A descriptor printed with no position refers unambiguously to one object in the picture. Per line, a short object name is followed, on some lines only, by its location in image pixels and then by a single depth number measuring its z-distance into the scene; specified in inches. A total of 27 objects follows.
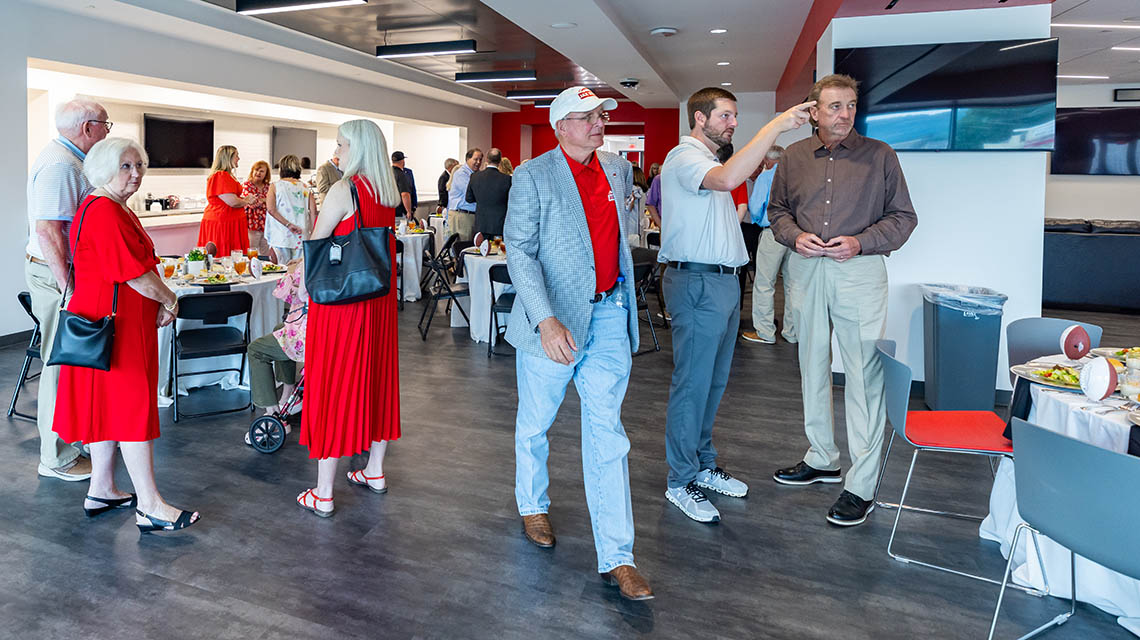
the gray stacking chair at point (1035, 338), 131.8
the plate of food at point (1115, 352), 110.1
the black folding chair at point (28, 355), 176.9
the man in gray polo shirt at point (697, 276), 125.0
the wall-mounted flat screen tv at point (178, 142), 409.4
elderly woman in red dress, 114.0
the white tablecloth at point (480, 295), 272.4
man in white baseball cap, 101.2
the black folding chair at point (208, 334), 176.1
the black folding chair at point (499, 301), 246.8
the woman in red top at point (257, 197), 311.3
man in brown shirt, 129.8
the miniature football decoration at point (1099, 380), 94.3
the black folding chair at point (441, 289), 281.1
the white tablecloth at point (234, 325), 196.2
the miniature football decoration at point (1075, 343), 113.6
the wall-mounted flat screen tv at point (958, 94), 190.1
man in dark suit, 321.1
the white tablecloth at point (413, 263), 348.5
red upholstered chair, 111.1
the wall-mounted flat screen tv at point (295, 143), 518.0
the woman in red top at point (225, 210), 290.5
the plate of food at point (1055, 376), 102.8
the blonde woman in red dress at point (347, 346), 125.0
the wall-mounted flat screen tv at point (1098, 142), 472.4
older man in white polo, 131.4
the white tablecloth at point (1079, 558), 91.0
